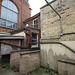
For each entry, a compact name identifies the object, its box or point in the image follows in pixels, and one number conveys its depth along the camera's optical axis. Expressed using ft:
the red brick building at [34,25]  21.94
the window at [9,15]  25.18
